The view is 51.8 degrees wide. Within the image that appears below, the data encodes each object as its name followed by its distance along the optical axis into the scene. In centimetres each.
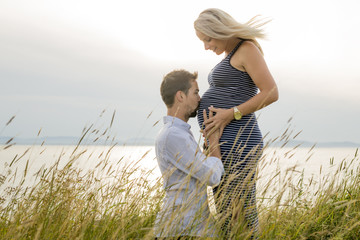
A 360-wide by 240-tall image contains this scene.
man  258
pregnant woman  305
